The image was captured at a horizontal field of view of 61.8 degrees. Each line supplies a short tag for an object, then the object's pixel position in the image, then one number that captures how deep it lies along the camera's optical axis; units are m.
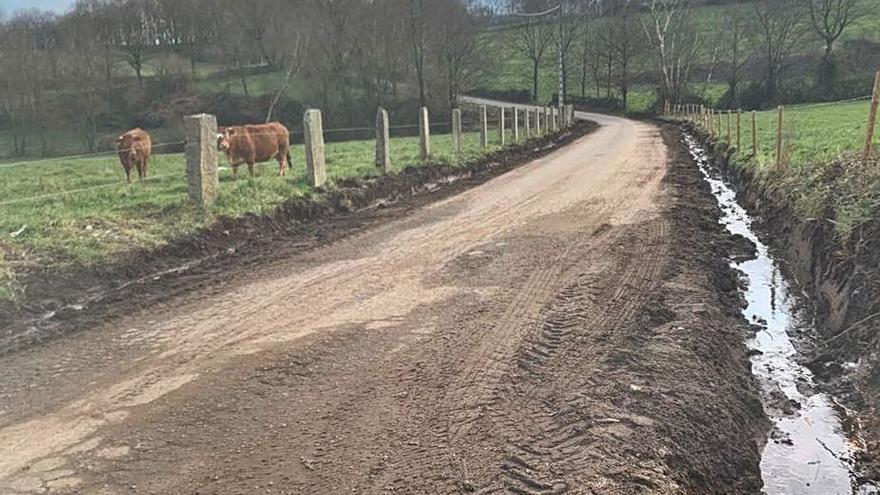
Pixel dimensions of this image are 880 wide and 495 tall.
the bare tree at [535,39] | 63.97
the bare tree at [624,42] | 58.65
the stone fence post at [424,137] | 15.98
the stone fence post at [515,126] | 24.00
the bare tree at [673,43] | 54.53
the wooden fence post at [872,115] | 7.77
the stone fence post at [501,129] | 22.25
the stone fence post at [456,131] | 17.83
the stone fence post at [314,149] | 11.76
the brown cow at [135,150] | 14.78
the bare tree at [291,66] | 49.94
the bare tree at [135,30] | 55.41
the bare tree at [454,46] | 50.44
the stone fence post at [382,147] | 13.99
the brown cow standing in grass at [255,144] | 13.32
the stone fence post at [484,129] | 20.38
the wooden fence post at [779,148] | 10.84
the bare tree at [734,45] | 53.69
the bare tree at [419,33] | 48.84
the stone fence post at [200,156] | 9.39
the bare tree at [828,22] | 53.25
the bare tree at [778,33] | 54.84
